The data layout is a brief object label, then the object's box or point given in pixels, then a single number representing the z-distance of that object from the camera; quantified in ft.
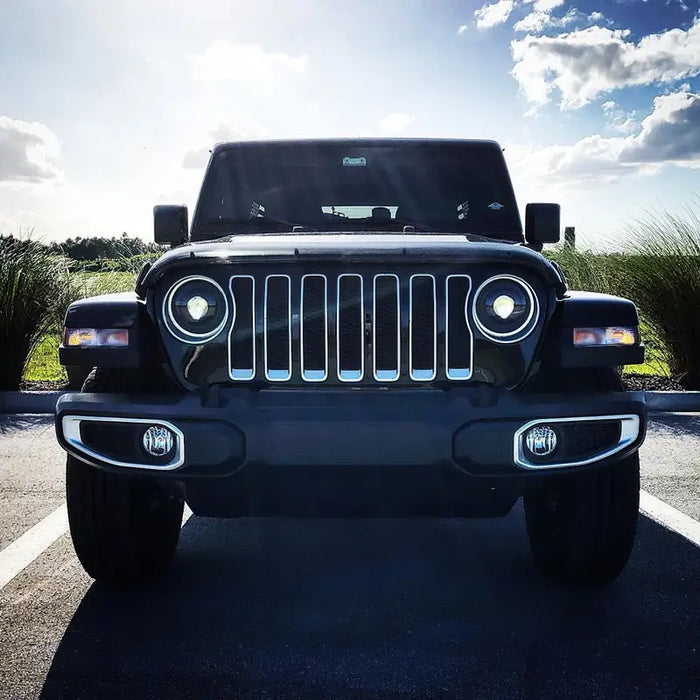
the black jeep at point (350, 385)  9.00
